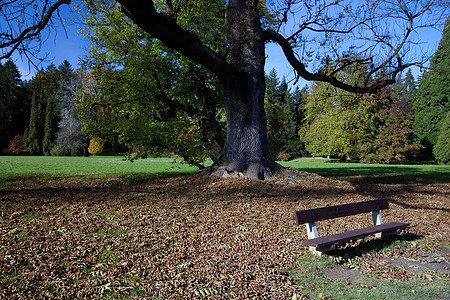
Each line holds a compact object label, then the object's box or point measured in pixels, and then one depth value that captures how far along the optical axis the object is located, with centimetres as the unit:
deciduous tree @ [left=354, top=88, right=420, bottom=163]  2704
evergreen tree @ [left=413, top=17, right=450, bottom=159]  2941
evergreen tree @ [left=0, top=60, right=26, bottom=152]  3863
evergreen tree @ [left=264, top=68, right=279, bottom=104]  5966
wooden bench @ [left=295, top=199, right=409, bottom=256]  401
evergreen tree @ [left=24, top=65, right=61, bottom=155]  3900
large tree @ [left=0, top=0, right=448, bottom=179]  850
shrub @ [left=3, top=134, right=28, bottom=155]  3928
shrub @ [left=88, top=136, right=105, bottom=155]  4016
